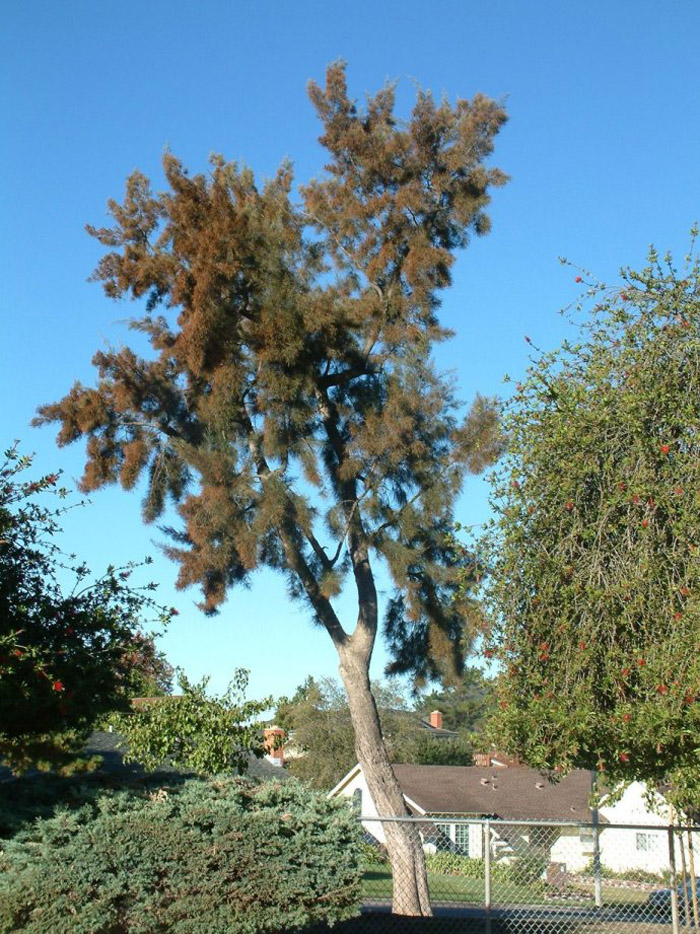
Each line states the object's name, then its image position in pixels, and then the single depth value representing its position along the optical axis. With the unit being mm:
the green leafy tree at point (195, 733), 10547
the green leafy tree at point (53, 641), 8977
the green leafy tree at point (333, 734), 43688
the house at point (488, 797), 31656
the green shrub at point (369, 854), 8094
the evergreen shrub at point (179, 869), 7121
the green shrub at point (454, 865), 17141
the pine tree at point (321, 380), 17016
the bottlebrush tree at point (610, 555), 8391
